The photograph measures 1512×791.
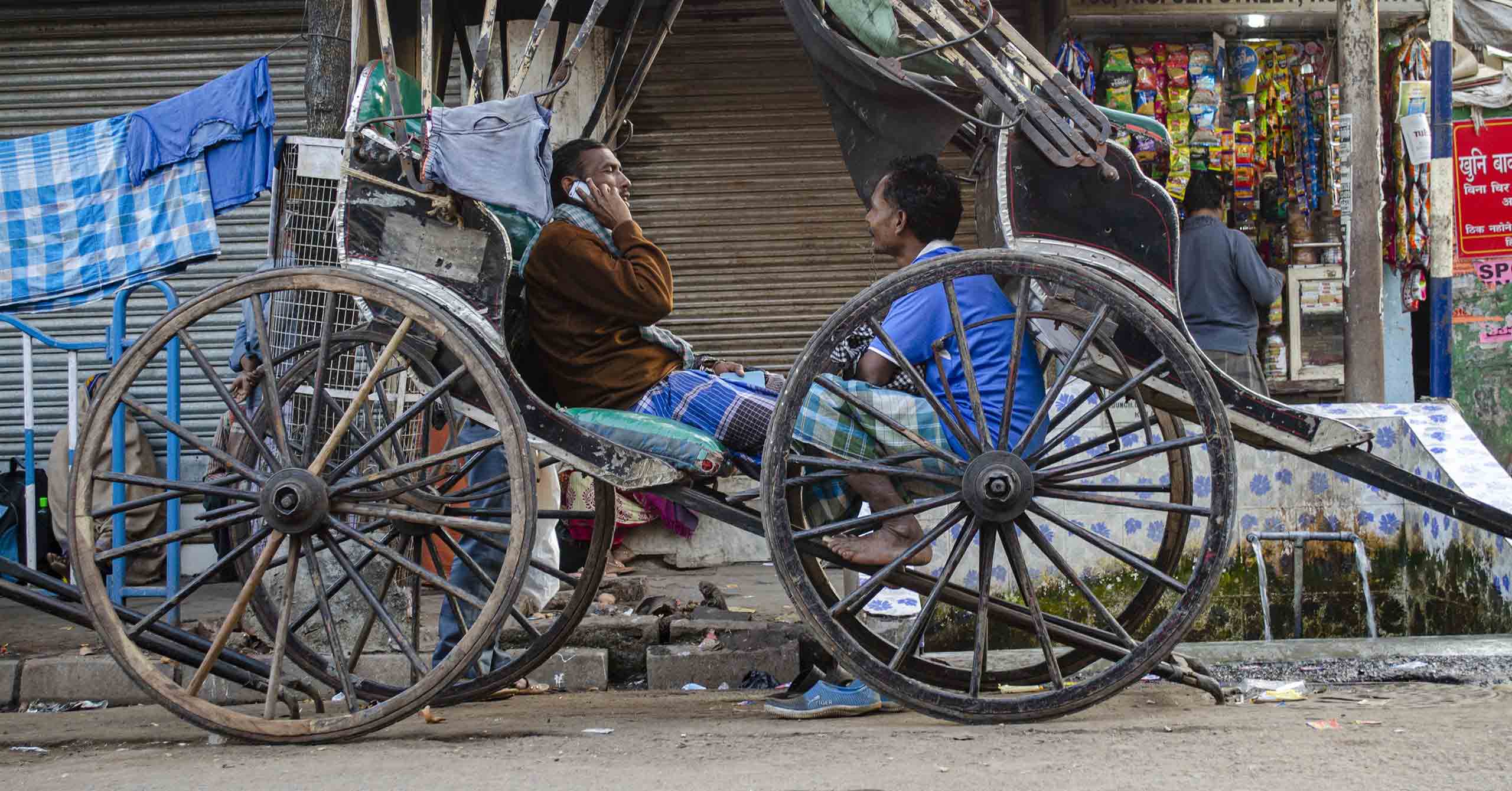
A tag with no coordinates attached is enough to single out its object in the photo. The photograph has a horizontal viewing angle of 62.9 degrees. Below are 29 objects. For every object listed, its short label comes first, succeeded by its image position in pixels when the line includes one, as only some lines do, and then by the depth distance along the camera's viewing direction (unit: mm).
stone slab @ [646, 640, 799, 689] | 4676
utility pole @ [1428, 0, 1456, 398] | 5973
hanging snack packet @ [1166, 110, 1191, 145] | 7105
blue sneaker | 3502
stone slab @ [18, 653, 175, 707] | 4629
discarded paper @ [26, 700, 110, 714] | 4566
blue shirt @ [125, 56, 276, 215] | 5457
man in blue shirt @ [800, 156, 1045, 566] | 3193
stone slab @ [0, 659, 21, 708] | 4625
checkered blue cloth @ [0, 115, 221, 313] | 5512
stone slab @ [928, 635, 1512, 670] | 3809
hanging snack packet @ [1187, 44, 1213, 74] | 7168
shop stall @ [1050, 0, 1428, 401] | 7129
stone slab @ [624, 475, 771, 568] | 7074
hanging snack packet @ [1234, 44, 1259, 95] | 7254
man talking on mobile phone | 3379
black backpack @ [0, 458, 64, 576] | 6654
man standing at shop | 6352
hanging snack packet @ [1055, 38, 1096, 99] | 6926
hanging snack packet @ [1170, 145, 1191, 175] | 7055
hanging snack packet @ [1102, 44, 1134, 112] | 7133
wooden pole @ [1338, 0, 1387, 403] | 5277
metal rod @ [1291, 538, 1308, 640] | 4672
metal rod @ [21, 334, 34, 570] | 5203
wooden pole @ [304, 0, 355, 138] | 4977
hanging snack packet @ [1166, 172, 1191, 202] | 7055
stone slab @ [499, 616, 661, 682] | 4883
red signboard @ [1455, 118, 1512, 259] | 8516
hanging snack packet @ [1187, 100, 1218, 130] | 7105
